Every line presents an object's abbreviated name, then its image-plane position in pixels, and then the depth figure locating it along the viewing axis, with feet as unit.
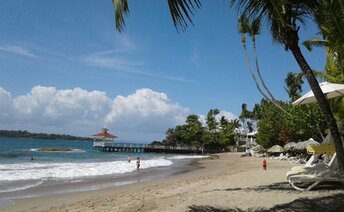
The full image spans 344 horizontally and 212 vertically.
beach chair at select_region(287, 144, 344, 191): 29.09
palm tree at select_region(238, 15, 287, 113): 26.79
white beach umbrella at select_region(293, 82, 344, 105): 29.73
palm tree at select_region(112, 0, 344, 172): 15.23
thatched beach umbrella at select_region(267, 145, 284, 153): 134.31
